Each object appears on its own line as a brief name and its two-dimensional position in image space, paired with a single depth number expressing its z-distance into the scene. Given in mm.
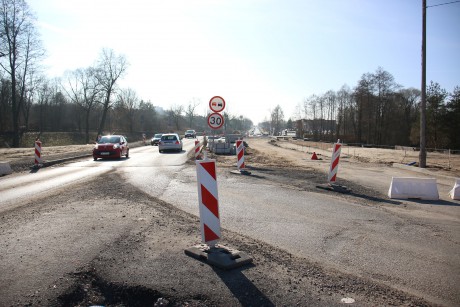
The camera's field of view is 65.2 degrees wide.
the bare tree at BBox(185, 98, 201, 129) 138375
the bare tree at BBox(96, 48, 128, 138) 66069
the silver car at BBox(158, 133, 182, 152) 32594
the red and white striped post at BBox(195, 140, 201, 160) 21369
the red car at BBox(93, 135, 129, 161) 23984
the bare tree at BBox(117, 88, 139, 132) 80406
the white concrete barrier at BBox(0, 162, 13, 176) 16438
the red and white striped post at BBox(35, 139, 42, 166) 18938
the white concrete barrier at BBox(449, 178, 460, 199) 10983
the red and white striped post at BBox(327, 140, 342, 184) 12039
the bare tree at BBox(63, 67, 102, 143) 67375
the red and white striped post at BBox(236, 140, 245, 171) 16625
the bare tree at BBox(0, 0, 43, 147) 41062
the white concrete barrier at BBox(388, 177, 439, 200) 10812
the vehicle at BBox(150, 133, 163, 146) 50897
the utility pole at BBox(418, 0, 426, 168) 20094
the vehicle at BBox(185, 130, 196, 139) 81125
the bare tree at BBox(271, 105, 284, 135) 142775
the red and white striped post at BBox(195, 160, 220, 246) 5215
